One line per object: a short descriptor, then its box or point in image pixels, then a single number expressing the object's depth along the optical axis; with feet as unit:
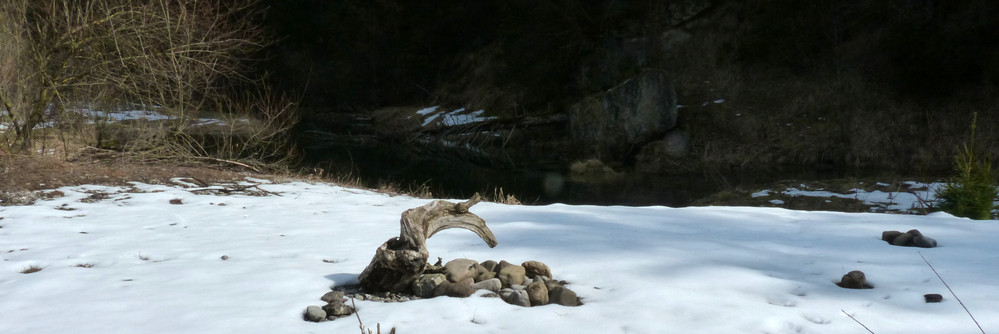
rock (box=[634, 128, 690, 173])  60.70
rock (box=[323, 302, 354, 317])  9.64
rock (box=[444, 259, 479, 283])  11.07
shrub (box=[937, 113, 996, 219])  24.16
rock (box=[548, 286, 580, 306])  10.22
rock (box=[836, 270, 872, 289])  10.66
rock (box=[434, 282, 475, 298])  10.45
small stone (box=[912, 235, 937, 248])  13.34
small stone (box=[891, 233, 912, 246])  13.56
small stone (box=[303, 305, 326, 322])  9.43
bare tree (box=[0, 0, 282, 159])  27.71
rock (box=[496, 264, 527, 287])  11.13
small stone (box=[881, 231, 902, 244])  13.94
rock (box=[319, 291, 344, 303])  10.29
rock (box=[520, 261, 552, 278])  11.66
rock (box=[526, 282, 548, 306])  10.25
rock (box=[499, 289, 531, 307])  10.13
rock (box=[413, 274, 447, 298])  10.71
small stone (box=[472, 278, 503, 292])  10.81
